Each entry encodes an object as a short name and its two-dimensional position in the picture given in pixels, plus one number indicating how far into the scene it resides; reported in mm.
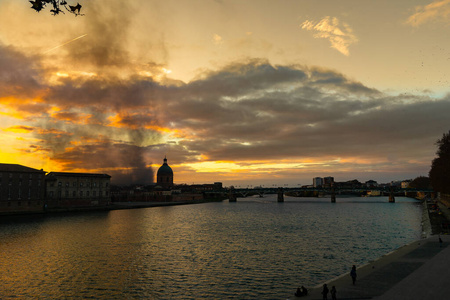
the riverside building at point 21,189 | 127500
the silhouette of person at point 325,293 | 26145
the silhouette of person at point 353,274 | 31078
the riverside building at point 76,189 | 157000
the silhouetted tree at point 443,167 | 102875
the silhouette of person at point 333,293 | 26109
